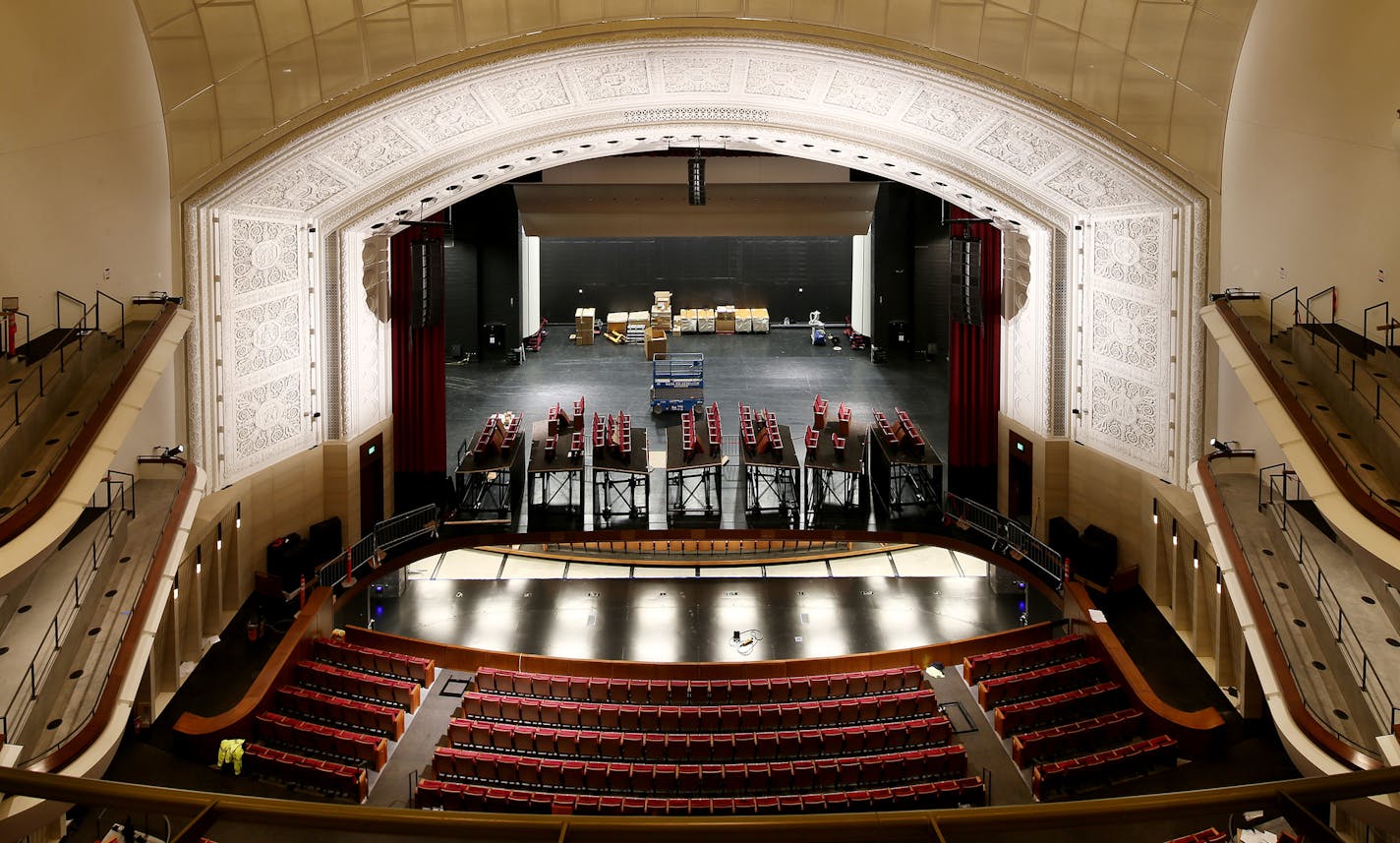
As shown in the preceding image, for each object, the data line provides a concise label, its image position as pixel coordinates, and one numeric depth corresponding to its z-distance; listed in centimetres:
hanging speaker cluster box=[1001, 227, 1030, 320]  1914
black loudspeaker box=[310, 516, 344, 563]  1716
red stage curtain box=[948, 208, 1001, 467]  2059
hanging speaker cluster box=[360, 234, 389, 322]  1902
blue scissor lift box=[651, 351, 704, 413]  2473
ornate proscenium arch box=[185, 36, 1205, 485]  1490
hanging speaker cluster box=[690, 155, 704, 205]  1841
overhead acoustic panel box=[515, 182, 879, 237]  2553
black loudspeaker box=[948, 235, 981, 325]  1998
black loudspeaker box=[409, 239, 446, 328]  1973
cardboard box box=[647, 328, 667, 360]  2917
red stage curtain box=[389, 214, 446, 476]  2012
